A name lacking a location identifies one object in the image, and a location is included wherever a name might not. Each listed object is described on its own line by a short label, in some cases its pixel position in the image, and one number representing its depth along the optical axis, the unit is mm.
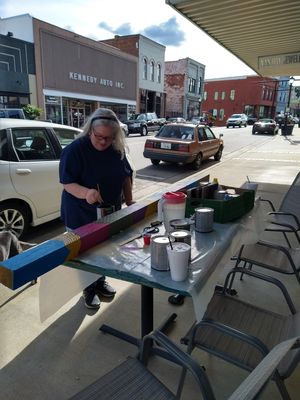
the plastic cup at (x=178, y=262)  1606
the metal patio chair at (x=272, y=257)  2684
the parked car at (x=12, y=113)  12094
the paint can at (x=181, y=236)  1809
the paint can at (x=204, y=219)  2207
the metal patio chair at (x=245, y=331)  1580
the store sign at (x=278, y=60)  9266
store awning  5770
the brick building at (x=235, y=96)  55438
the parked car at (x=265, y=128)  26661
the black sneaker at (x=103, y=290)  3051
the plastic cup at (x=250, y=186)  3191
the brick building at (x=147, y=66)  34031
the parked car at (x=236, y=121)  36688
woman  2418
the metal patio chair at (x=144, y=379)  1278
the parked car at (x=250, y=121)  45828
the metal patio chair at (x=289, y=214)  3469
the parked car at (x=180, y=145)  9828
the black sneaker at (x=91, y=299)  2873
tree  19527
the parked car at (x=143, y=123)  22359
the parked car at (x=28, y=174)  3823
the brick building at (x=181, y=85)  44531
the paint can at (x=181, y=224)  2084
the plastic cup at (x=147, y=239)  2043
